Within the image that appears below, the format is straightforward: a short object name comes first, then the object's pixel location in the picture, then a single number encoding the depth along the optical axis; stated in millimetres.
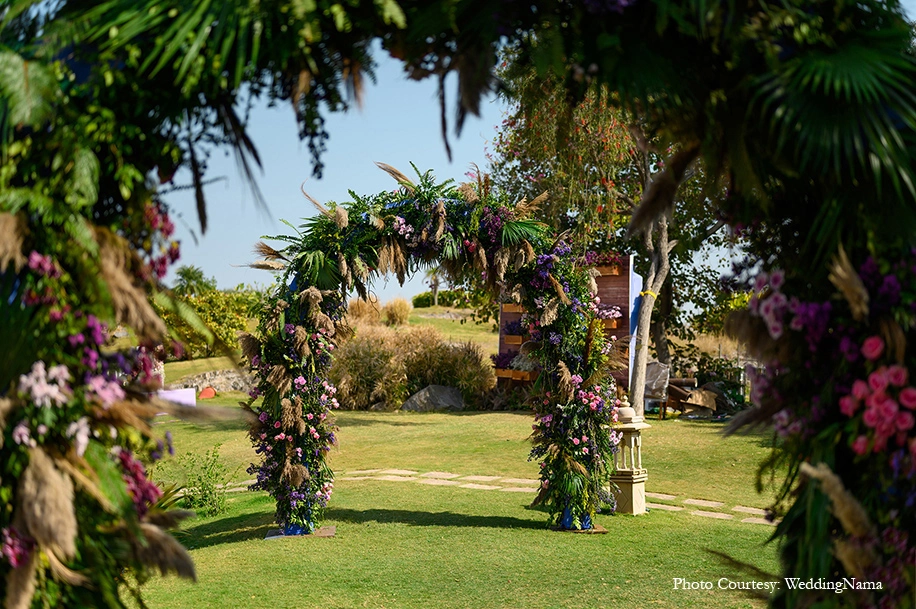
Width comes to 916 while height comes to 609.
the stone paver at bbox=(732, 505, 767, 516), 8180
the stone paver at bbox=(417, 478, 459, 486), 9969
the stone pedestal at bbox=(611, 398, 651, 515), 8287
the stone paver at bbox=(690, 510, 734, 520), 7961
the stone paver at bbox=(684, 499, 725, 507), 8602
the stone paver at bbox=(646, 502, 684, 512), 8445
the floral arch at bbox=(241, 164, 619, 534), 7445
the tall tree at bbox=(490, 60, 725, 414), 13094
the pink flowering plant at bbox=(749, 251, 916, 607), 2363
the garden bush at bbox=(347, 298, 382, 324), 20672
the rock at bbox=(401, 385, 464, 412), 17234
